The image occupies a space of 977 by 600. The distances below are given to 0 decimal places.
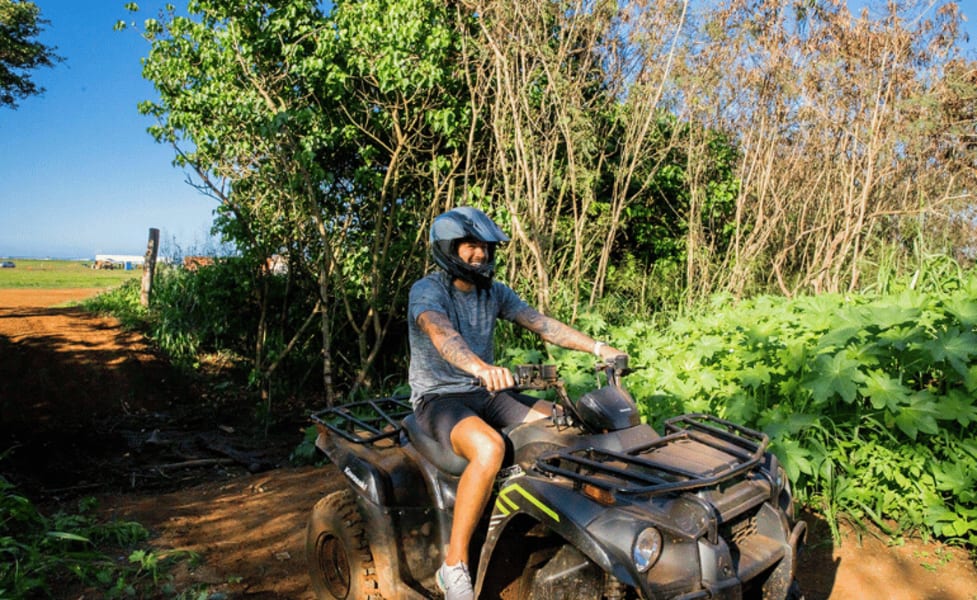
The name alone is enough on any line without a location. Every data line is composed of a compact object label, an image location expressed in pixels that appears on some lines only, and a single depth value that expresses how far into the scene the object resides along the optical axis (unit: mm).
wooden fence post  14212
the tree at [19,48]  15406
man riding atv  2699
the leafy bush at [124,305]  13231
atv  2133
